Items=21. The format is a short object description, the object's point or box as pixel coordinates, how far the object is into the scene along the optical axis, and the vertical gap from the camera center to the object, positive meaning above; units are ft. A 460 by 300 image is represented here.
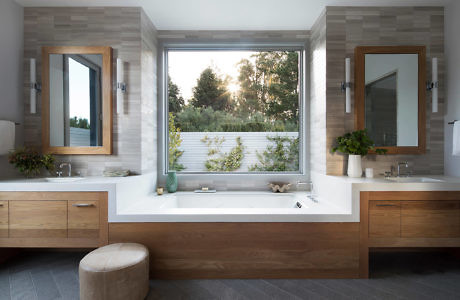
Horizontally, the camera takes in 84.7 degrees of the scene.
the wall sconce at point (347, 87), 8.77 +2.12
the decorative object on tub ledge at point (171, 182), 9.99 -1.38
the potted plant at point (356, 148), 8.41 -0.01
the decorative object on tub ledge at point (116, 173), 8.57 -0.88
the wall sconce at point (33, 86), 8.80 +2.14
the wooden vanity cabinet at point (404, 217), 7.16 -1.98
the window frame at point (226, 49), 10.52 +2.07
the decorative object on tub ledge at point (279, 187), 10.04 -1.58
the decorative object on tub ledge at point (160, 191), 9.64 -1.67
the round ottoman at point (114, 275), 5.53 -2.87
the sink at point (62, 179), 8.17 -1.05
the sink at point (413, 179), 7.86 -1.03
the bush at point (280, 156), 10.85 -0.37
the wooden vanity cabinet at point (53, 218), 7.14 -2.01
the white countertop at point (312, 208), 7.05 -1.18
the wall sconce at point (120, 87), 8.64 +2.09
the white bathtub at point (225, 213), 7.03 -1.87
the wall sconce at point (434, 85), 8.74 +2.21
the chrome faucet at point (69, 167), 8.75 -0.69
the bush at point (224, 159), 10.87 -0.50
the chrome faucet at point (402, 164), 8.80 -0.58
